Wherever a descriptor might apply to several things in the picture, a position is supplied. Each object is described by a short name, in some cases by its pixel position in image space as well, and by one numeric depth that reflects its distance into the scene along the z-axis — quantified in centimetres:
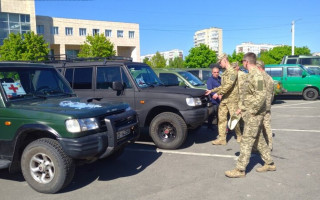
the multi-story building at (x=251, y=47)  15275
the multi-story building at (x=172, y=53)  16125
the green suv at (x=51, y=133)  400
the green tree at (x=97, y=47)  4422
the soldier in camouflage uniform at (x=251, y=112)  443
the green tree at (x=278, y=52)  7862
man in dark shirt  733
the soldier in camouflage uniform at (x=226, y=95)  649
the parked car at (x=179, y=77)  944
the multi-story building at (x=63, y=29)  4316
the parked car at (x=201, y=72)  1223
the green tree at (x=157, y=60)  7088
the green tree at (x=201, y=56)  5559
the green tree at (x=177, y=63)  7850
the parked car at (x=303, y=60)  1866
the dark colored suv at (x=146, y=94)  624
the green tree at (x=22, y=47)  3200
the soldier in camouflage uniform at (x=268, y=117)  530
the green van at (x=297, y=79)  1518
